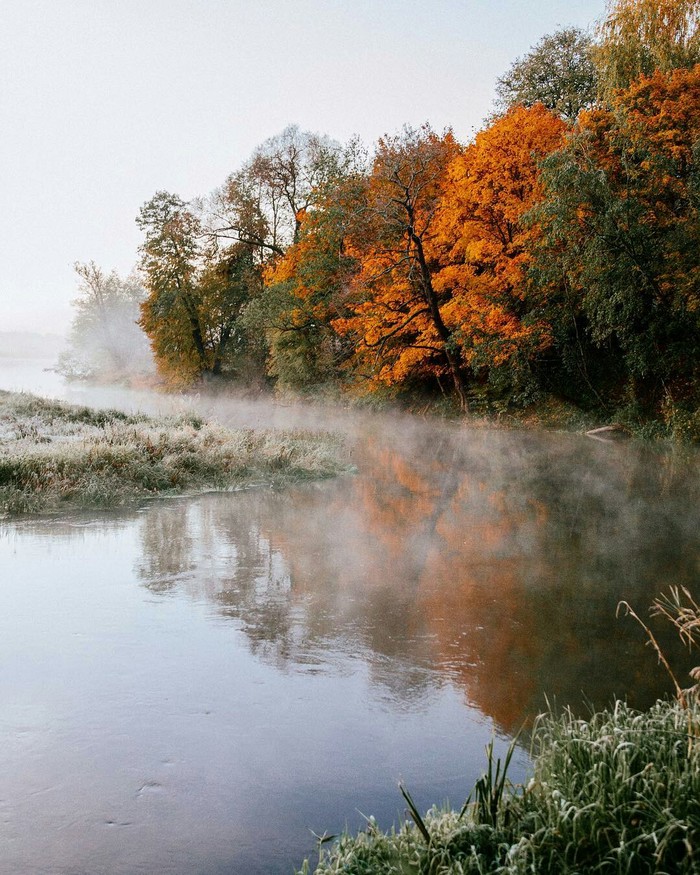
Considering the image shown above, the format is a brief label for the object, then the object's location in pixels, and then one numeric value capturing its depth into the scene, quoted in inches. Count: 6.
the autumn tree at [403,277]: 1015.9
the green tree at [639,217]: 735.1
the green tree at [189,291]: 1493.6
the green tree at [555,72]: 1234.6
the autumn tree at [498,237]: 900.6
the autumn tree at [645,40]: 814.5
